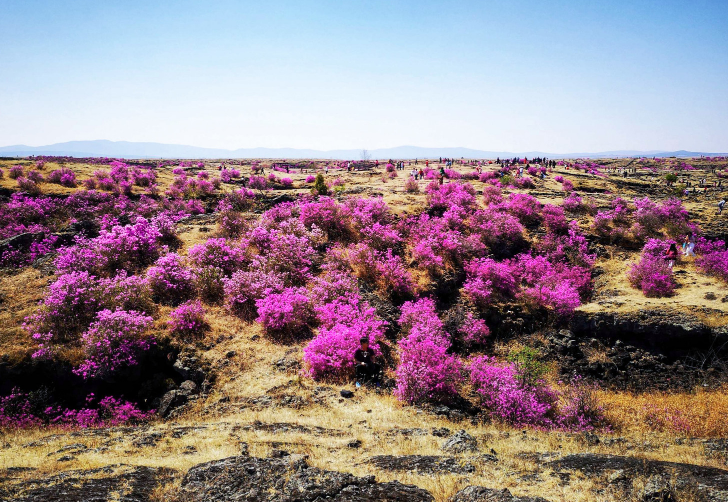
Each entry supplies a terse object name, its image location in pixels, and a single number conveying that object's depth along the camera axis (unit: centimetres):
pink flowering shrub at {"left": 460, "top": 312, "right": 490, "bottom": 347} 1540
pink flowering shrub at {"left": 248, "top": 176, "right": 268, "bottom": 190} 3612
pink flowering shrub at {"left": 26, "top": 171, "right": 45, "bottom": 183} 2730
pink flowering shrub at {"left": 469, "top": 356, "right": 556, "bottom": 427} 1043
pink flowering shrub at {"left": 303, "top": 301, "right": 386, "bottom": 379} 1224
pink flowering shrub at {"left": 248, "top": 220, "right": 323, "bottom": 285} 1742
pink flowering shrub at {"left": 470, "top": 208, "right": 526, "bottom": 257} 2133
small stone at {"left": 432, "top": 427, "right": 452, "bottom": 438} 908
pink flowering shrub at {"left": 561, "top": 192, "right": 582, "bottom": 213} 2608
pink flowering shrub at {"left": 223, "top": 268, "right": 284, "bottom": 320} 1530
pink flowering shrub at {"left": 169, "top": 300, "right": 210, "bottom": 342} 1327
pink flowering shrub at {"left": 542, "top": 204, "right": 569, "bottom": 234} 2306
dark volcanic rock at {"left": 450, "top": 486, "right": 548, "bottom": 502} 550
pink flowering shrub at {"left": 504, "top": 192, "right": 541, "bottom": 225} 2430
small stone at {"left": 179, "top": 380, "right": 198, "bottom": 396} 1143
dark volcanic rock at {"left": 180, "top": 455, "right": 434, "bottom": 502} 566
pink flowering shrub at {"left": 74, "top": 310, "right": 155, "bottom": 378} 1123
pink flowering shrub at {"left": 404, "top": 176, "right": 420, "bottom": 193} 3103
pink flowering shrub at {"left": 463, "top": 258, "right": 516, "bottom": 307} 1716
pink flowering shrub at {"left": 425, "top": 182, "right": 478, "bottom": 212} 2511
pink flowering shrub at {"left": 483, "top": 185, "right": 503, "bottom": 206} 2697
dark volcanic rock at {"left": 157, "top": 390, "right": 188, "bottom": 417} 1069
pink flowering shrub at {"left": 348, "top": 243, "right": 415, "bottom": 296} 1716
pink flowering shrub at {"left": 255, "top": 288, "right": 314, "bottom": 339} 1427
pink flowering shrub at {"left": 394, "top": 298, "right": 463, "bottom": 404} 1133
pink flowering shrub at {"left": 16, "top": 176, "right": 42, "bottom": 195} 2509
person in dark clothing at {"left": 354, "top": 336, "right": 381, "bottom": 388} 1243
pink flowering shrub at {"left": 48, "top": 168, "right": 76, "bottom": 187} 2823
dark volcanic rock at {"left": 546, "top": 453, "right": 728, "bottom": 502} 548
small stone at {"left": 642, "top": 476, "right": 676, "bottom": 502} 529
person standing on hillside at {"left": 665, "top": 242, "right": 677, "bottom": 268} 1783
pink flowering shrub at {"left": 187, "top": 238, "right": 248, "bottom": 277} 1703
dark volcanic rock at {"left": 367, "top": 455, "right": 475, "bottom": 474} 692
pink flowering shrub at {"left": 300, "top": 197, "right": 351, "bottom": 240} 2180
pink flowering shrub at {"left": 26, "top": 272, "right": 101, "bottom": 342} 1234
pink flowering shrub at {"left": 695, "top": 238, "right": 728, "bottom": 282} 1664
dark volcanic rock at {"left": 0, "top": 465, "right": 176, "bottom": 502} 532
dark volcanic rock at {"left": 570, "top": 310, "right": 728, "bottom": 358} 1330
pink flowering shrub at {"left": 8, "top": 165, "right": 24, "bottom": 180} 2812
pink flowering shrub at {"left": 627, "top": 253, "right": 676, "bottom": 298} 1606
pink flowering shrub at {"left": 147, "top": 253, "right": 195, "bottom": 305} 1533
